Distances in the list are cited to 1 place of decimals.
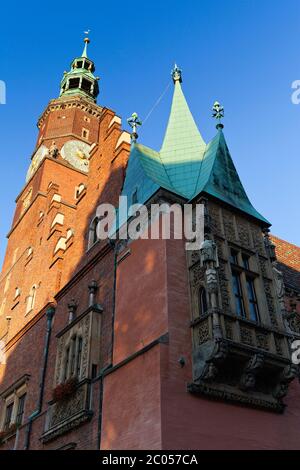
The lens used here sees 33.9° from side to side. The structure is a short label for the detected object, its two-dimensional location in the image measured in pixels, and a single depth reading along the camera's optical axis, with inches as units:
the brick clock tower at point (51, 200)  756.0
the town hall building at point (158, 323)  402.0
